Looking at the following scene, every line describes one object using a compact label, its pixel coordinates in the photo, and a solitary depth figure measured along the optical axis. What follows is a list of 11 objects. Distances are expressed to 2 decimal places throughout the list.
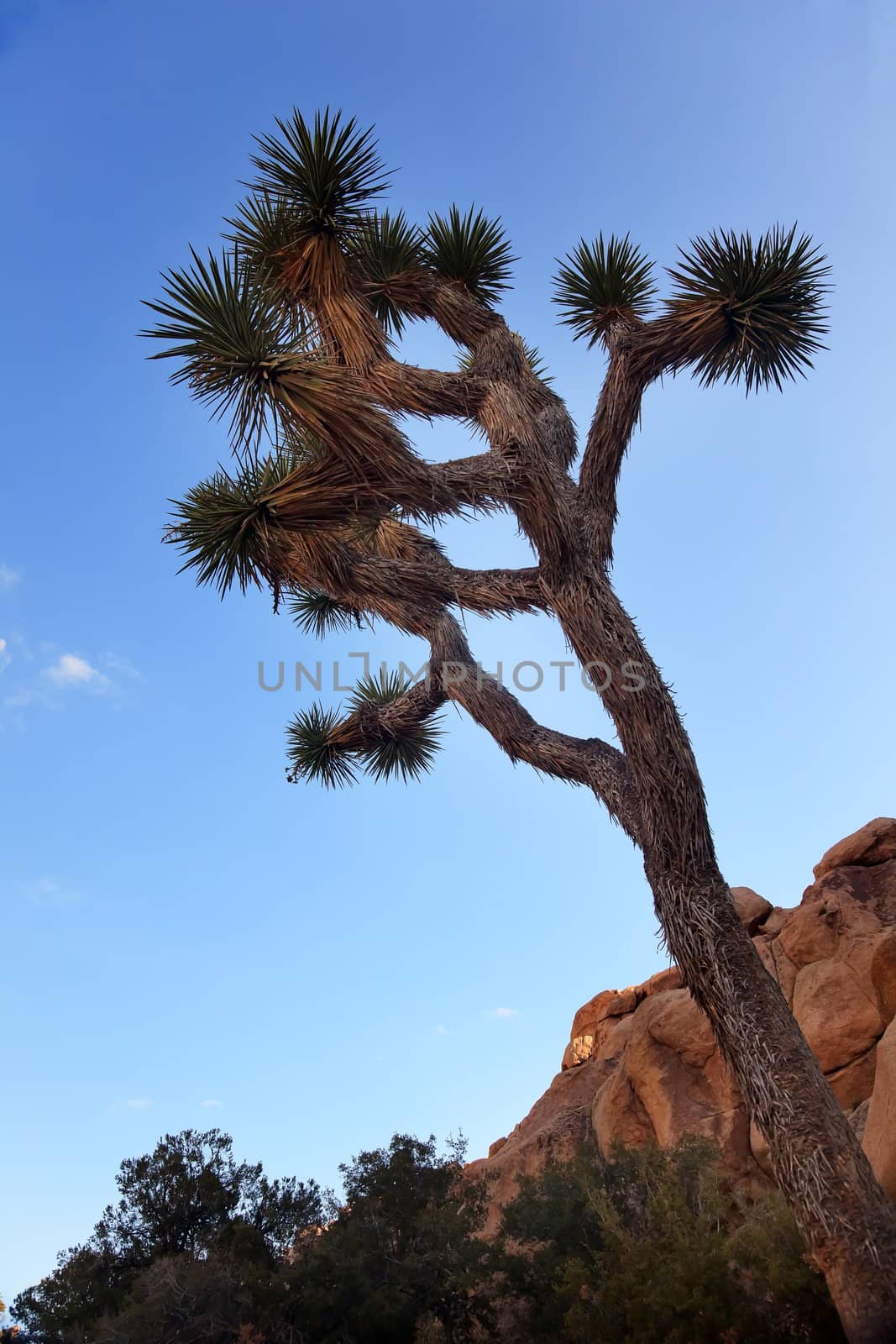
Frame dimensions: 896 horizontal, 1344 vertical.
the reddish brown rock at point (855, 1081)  10.30
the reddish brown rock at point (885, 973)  10.55
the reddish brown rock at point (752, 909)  13.71
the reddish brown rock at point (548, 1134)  13.53
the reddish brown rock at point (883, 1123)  7.01
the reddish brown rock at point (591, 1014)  16.80
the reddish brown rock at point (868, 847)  12.79
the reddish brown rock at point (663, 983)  14.84
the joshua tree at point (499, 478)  5.20
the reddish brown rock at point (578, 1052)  16.22
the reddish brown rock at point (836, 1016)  10.54
